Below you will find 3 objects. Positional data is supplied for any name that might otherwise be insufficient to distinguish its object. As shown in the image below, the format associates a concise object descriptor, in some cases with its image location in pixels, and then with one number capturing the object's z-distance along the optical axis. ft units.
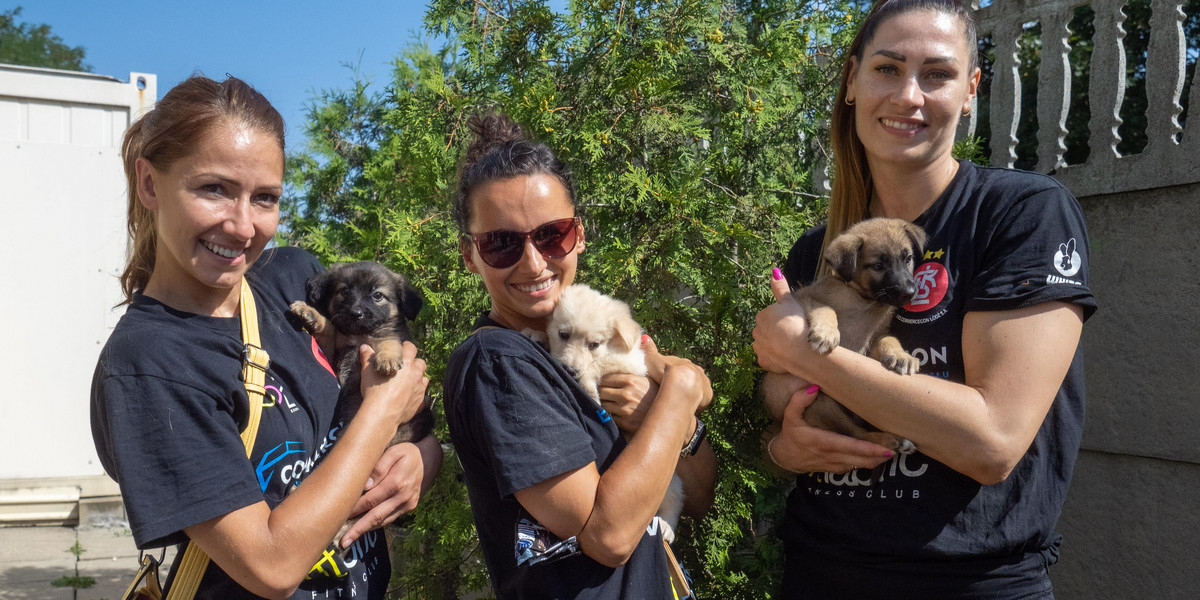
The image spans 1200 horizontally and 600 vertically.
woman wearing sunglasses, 6.82
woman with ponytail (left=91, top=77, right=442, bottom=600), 6.43
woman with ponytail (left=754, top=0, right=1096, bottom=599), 7.00
